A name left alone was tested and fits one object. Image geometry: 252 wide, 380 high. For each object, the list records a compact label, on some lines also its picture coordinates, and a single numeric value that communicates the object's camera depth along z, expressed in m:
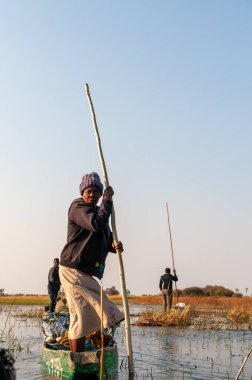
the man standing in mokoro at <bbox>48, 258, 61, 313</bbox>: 17.92
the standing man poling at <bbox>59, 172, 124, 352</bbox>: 6.48
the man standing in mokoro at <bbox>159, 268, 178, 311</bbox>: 18.72
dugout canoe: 6.46
